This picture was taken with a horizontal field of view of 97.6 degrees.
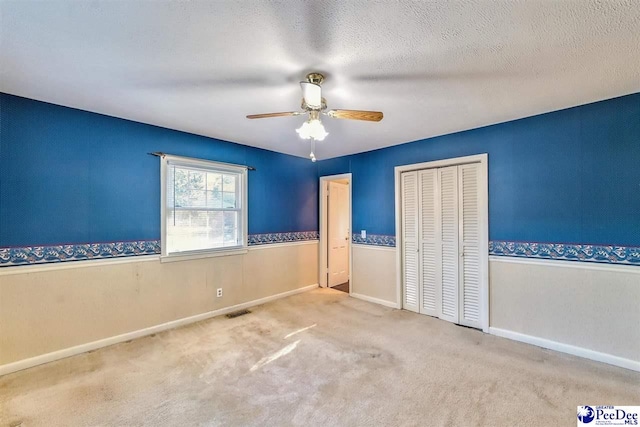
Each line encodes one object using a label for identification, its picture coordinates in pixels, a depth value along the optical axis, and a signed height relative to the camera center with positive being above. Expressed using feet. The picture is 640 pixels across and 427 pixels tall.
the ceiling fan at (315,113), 6.73 +2.66
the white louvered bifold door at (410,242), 13.01 -1.19
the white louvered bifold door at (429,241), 12.35 -1.12
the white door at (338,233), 17.47 -1.05
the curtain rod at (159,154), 10.71 +2.46
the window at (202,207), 11.23 +0.46
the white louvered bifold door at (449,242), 11.73 -1.10
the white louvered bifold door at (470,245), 11.15 -1.17
